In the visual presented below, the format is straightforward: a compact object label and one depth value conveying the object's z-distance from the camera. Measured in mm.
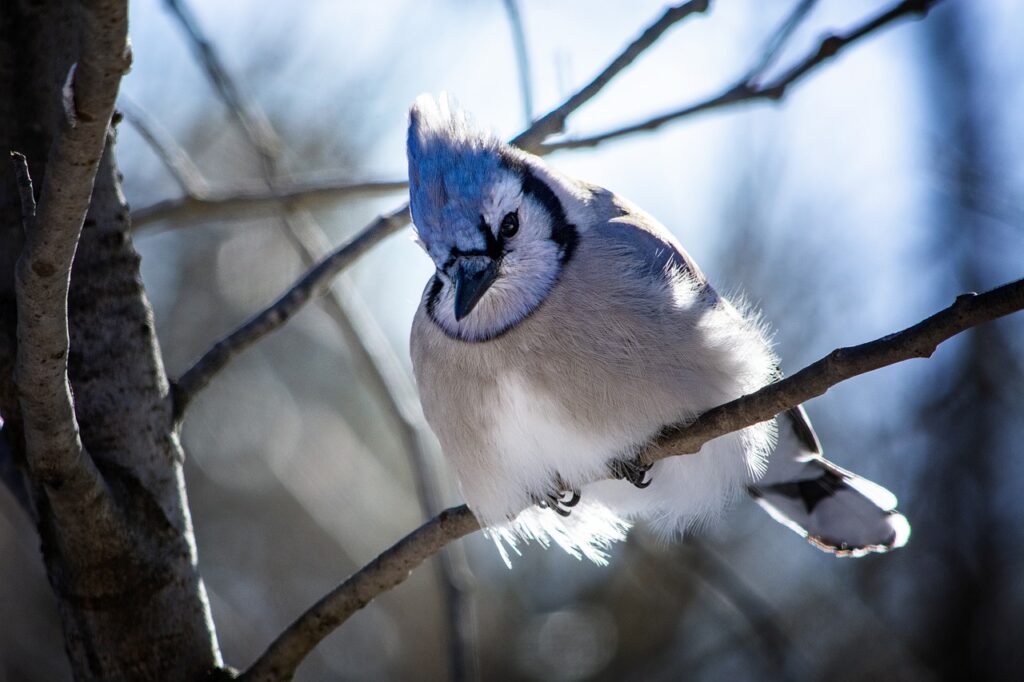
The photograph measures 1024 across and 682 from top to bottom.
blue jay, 3361
